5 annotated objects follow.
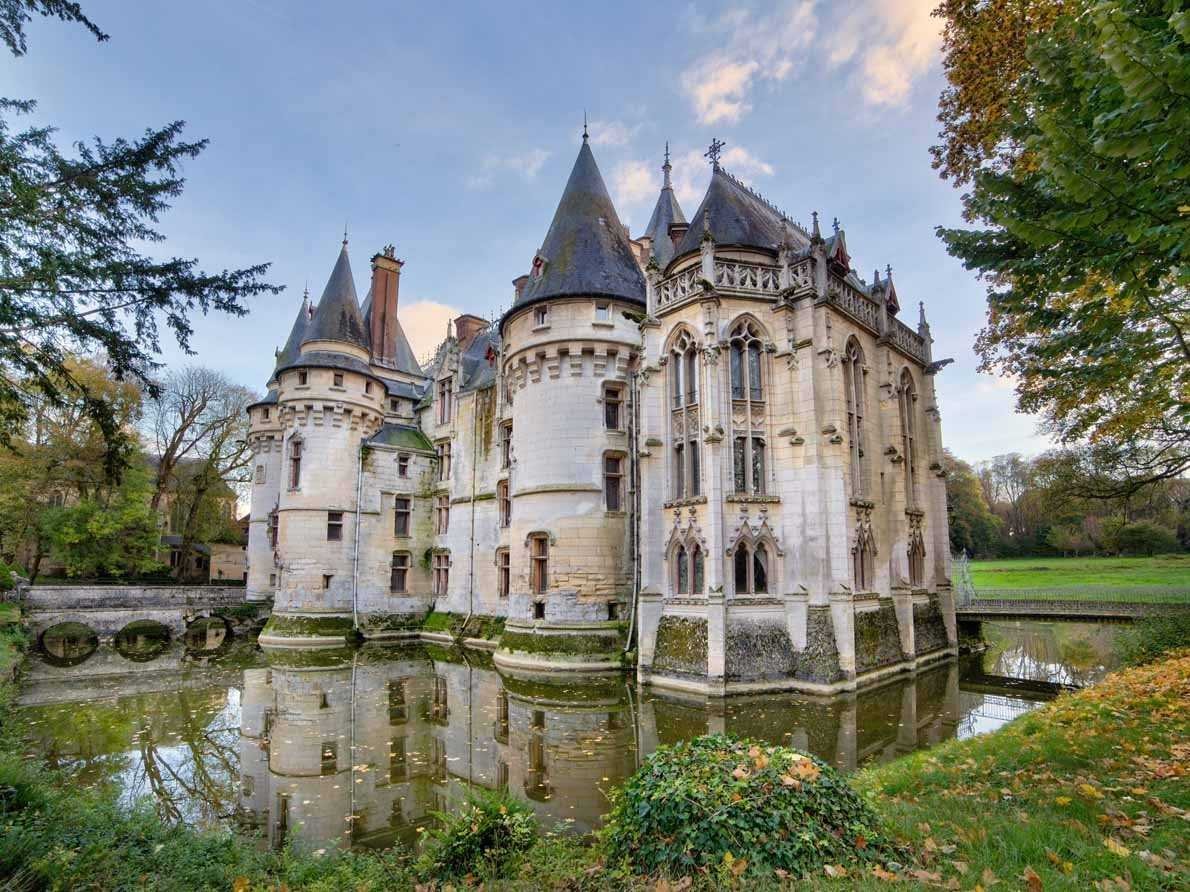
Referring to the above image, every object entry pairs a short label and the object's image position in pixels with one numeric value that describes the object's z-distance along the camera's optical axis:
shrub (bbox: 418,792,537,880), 5.07
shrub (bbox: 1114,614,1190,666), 13.87
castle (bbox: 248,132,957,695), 14.97
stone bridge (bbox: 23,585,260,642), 25.08
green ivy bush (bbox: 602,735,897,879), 4.07
